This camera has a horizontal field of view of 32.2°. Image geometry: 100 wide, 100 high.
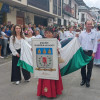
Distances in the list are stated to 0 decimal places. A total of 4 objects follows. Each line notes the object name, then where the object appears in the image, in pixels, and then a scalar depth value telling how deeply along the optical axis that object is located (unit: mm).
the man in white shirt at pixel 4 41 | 9392
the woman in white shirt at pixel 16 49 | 4882
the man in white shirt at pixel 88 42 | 4566
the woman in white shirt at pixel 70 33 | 10864
